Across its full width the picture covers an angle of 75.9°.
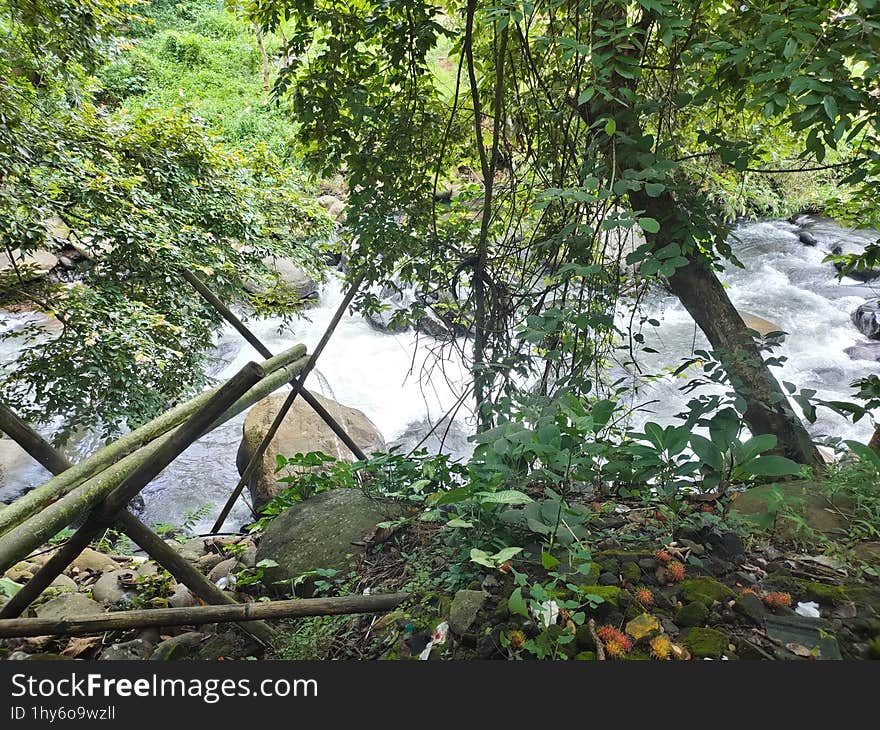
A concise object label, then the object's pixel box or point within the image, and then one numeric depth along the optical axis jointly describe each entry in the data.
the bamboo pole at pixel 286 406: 3.65
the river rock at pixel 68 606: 2.68
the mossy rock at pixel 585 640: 1.35
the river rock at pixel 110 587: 3.00
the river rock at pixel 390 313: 8.14
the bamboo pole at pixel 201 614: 1.80
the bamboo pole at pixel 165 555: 1.97
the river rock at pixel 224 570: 3.11
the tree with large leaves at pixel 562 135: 1.65
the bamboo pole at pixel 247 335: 3.77
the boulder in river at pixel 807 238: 9.98
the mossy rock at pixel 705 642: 1.33
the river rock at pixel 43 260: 8.82
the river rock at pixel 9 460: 5.84
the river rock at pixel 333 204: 11.82
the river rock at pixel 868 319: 7.39
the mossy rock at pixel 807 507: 1.87
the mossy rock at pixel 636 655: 1.30
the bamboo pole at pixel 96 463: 1.77
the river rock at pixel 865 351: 7.00
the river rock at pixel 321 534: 2.53
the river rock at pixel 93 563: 3.63
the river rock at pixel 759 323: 7.20
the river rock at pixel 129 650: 2.28
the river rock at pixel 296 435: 5.26
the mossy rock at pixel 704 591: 1.51
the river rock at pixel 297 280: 9.47
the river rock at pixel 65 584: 3.13
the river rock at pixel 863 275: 8.72
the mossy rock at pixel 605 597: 1.46
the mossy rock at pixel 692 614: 1.43
